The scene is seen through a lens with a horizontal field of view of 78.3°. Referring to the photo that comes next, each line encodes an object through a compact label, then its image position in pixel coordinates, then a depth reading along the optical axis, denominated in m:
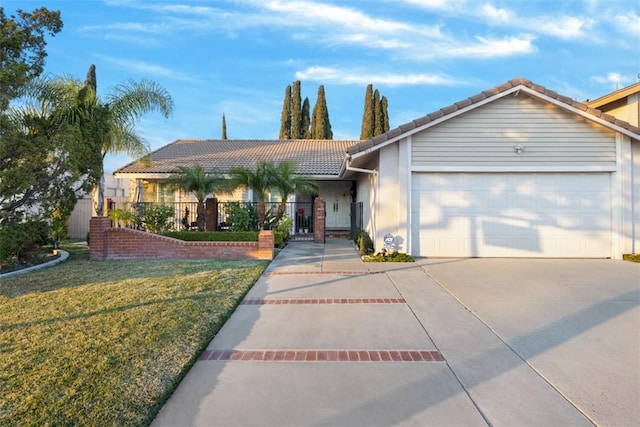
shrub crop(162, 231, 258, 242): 11.51
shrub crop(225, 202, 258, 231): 13.35
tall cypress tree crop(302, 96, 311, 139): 33.59
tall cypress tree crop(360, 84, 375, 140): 31.83
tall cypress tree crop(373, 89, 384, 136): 31.84
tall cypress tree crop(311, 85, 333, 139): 32.19
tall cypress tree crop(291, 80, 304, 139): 33.28
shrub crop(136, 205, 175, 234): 13.43
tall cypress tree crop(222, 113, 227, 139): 36.53
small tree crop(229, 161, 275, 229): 12.84
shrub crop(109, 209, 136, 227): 13.57
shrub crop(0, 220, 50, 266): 8.38
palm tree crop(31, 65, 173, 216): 11.31
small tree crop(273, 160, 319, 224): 13.08
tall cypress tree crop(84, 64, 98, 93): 18.14
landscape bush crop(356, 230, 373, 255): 11.30
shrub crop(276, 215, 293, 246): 13.45
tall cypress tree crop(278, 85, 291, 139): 33.66
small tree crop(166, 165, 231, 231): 13.16
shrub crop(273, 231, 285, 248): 12.43
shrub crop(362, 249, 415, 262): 10.01
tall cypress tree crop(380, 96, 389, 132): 32.42
